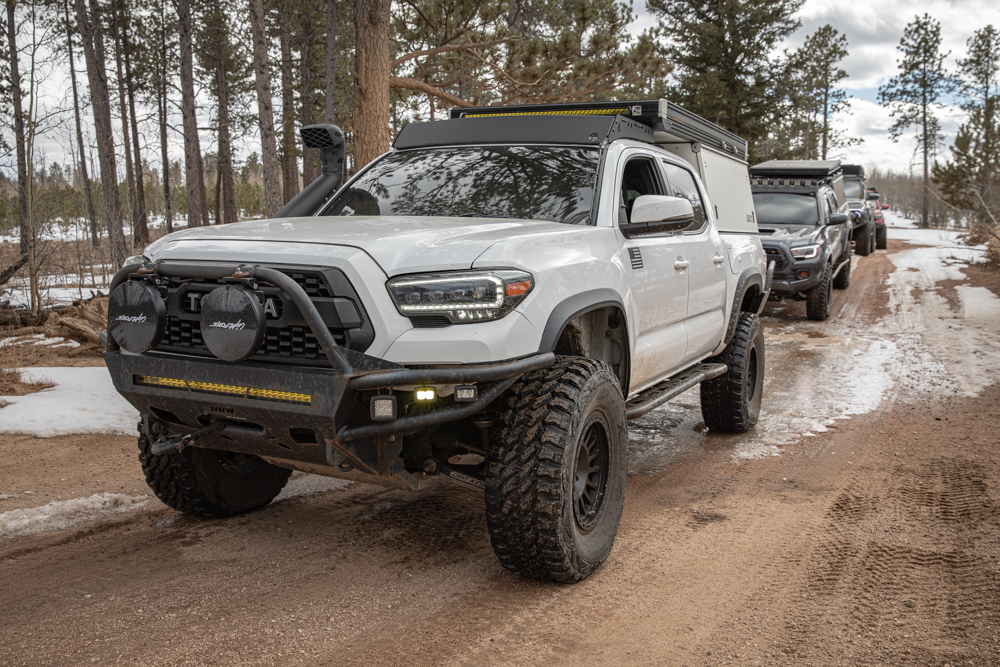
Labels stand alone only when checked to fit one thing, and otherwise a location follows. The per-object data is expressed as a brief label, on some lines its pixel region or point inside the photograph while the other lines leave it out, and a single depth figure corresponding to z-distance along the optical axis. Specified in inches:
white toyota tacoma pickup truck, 117.5
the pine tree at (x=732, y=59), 989.8
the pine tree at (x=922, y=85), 1862.7
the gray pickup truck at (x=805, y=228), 474.0
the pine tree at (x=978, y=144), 1203.9
